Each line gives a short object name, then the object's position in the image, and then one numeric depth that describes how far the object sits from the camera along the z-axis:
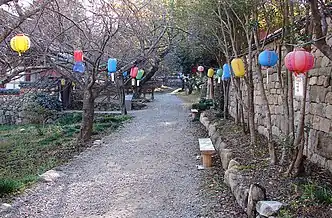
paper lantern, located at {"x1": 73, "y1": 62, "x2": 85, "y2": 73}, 8.32
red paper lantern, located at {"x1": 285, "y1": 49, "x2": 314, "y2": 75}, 3.69
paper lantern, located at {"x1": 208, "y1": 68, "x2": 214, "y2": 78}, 13.12
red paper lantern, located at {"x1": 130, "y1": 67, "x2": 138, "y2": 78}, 12.37
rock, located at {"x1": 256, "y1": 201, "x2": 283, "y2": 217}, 3.56
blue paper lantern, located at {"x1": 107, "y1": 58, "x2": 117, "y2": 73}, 9.31
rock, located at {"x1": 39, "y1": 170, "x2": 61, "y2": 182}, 6.04
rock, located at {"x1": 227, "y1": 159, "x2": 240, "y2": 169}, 5.49
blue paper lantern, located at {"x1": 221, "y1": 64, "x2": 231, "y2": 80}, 8.85
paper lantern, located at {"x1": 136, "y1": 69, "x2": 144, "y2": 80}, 14.10
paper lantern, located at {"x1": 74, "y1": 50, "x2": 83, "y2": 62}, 7.87
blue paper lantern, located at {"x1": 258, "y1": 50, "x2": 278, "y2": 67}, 5.24
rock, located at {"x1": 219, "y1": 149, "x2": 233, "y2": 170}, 6.12
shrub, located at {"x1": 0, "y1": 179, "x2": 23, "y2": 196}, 5.17
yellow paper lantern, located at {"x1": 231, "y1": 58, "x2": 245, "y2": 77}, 6.20
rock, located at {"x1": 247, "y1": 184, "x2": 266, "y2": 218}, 3.89
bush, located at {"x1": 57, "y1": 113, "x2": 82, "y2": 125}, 15.80
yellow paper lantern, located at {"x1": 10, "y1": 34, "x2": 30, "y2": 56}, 5.77
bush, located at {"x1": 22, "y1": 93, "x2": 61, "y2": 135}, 15.91
